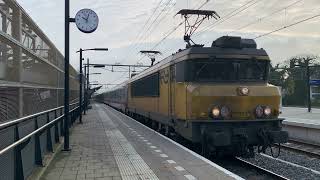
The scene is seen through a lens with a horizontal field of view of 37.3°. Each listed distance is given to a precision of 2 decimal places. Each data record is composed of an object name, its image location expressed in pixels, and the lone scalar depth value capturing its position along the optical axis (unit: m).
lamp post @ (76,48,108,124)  27.81
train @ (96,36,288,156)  11.95
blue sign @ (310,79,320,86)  36.99
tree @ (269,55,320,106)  67.62
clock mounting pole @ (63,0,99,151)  13.40
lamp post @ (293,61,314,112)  32.66
